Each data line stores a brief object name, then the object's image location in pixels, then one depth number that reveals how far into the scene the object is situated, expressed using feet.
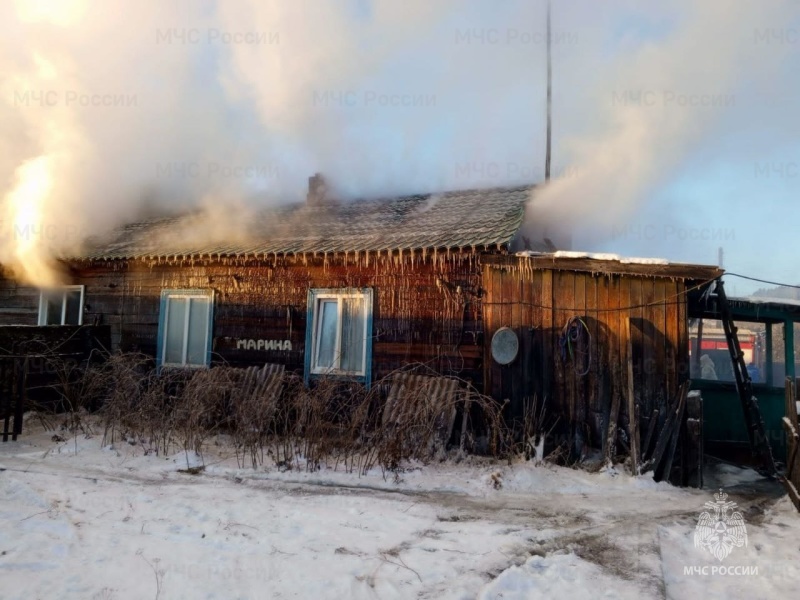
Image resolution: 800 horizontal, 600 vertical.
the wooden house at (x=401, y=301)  23.70
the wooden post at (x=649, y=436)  22.48
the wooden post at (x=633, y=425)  21.90
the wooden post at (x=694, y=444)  21.94
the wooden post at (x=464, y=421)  24.23
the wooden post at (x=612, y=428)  22.66
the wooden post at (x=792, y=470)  17.37
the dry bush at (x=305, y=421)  21.90
